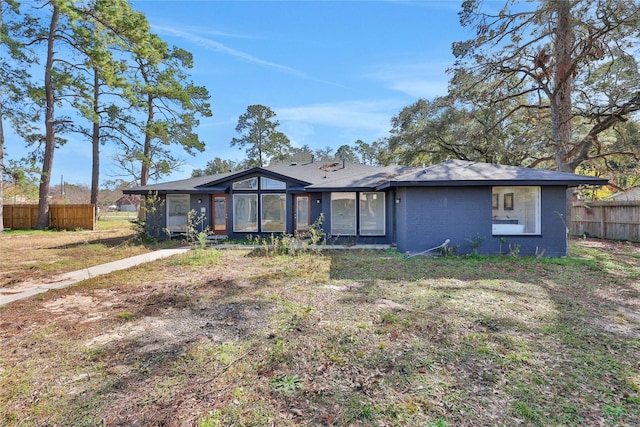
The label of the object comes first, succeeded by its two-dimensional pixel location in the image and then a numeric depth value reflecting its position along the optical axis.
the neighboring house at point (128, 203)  38.58
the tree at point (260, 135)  33.38
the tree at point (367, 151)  40.79
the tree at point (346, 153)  42.72
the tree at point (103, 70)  16.50
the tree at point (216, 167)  35.75
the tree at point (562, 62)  10.77
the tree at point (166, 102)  19.81
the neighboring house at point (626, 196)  20.53
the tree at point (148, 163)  21.27
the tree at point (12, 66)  16.50
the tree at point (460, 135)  16.20
